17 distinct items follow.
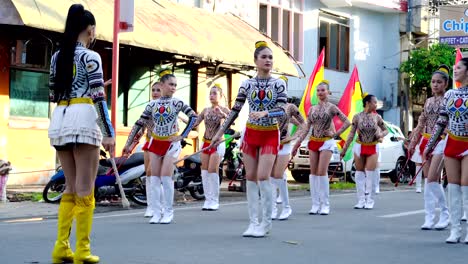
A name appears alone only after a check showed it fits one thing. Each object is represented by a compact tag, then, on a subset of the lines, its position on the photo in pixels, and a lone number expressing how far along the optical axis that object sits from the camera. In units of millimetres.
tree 34656
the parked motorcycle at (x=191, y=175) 15991
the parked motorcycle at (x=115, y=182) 14492
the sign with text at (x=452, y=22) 30689
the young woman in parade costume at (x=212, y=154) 14273
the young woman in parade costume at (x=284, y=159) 12656
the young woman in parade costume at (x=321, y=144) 13422
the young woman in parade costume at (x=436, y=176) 10820
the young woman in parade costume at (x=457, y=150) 9352
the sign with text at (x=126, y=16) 15922
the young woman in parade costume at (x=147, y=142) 11906
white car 24375
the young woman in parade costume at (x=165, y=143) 11523
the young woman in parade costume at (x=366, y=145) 14766
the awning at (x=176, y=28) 16938
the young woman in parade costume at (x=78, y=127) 6980
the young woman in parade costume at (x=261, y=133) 9688
